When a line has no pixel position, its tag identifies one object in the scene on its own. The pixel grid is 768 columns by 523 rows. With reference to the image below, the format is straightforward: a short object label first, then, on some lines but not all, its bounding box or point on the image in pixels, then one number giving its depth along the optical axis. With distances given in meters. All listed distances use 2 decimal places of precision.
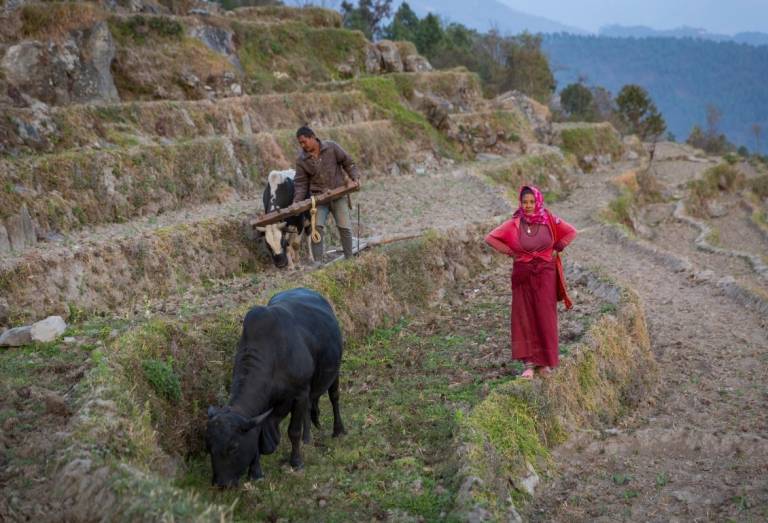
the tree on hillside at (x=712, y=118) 85.12
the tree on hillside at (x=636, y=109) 61.75
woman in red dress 9.12
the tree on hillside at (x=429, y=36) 61.78
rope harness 11.39
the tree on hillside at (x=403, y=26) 64.31
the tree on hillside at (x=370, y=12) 62.78
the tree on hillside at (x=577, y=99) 75.81
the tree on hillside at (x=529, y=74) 60.56
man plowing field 11.39
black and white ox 12.80
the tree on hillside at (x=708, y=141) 77.26
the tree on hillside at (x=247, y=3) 51.99
